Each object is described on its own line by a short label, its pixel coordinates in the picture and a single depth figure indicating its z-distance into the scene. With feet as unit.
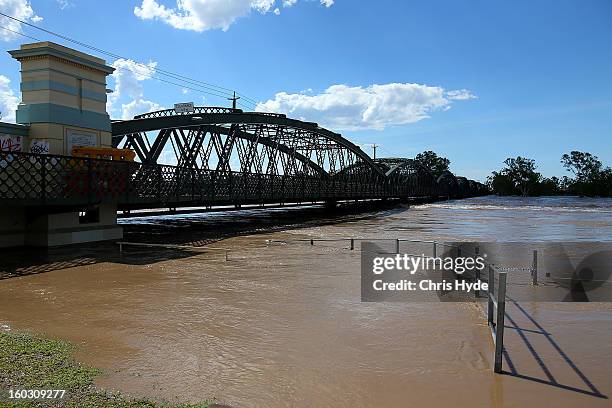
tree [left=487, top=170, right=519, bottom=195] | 620.90
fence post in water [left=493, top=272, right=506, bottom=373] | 20.15
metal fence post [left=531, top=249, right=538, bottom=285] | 40.27
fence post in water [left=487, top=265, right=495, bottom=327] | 25.03
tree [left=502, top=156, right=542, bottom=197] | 600.39
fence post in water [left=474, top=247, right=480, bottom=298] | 36.40
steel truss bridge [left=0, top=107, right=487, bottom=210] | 57.62
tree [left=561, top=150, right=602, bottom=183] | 526.16
